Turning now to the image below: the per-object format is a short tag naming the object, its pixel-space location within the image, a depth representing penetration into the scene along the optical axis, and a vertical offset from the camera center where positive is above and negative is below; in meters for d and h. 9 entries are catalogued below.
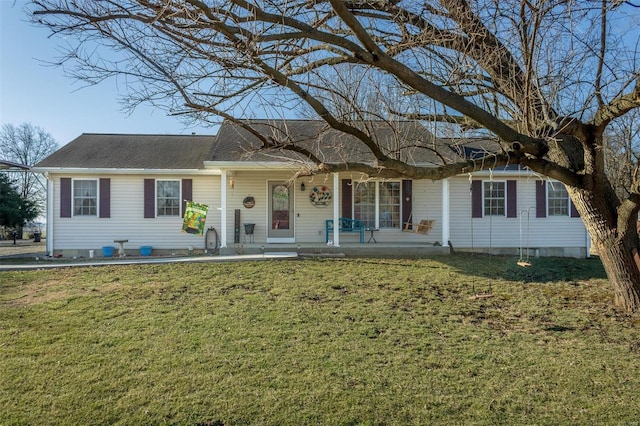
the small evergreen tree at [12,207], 22.56 +0.79
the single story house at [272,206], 11.70 +0.43
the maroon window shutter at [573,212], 12.40 +0.20
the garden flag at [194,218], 11.38 +0.05
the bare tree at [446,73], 4.02 +1.90
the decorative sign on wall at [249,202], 12.05 +0.55
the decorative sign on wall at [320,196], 12.27 +0.74
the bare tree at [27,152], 32.00 +5.82
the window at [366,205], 12.38 +0.45
